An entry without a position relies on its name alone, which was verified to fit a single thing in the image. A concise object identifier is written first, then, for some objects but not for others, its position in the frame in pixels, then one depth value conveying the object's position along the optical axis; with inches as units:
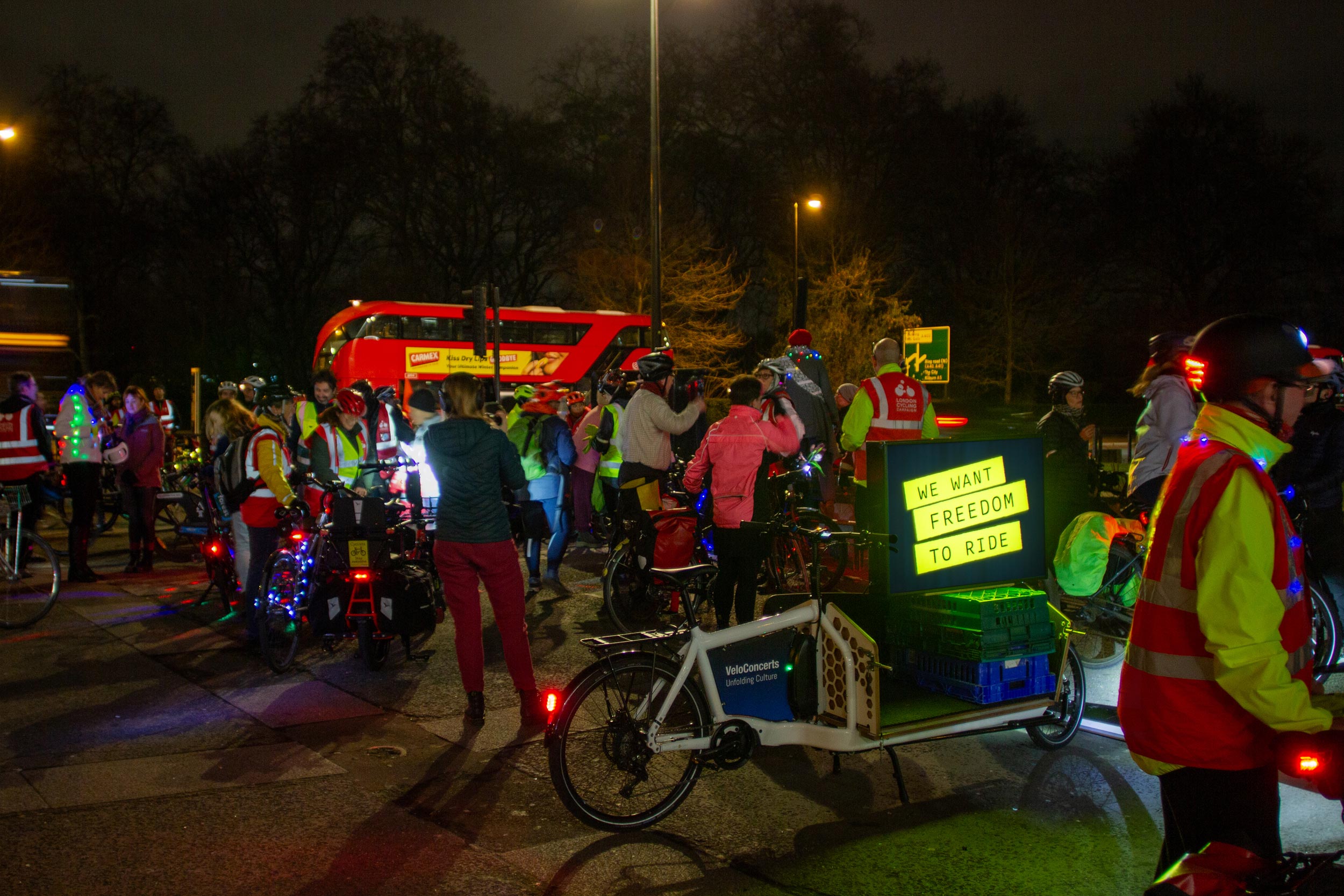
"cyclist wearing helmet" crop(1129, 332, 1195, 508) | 273.3
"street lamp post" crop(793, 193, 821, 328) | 792.3
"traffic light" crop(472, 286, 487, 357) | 565.3
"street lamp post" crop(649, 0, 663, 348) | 676.1
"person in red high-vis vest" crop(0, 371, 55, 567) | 376.2
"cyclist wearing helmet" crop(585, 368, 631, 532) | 411.2
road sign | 716.0
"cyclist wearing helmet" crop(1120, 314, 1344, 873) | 96.5
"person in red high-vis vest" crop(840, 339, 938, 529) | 361.1
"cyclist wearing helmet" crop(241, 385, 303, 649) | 301.0
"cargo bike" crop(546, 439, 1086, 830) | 181.9
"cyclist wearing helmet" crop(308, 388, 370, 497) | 335.0
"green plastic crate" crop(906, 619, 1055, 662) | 199.9
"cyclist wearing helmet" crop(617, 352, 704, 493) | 356.5
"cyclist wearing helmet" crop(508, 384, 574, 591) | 405.1
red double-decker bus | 1306.6
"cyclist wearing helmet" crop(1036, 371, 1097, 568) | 343.3
